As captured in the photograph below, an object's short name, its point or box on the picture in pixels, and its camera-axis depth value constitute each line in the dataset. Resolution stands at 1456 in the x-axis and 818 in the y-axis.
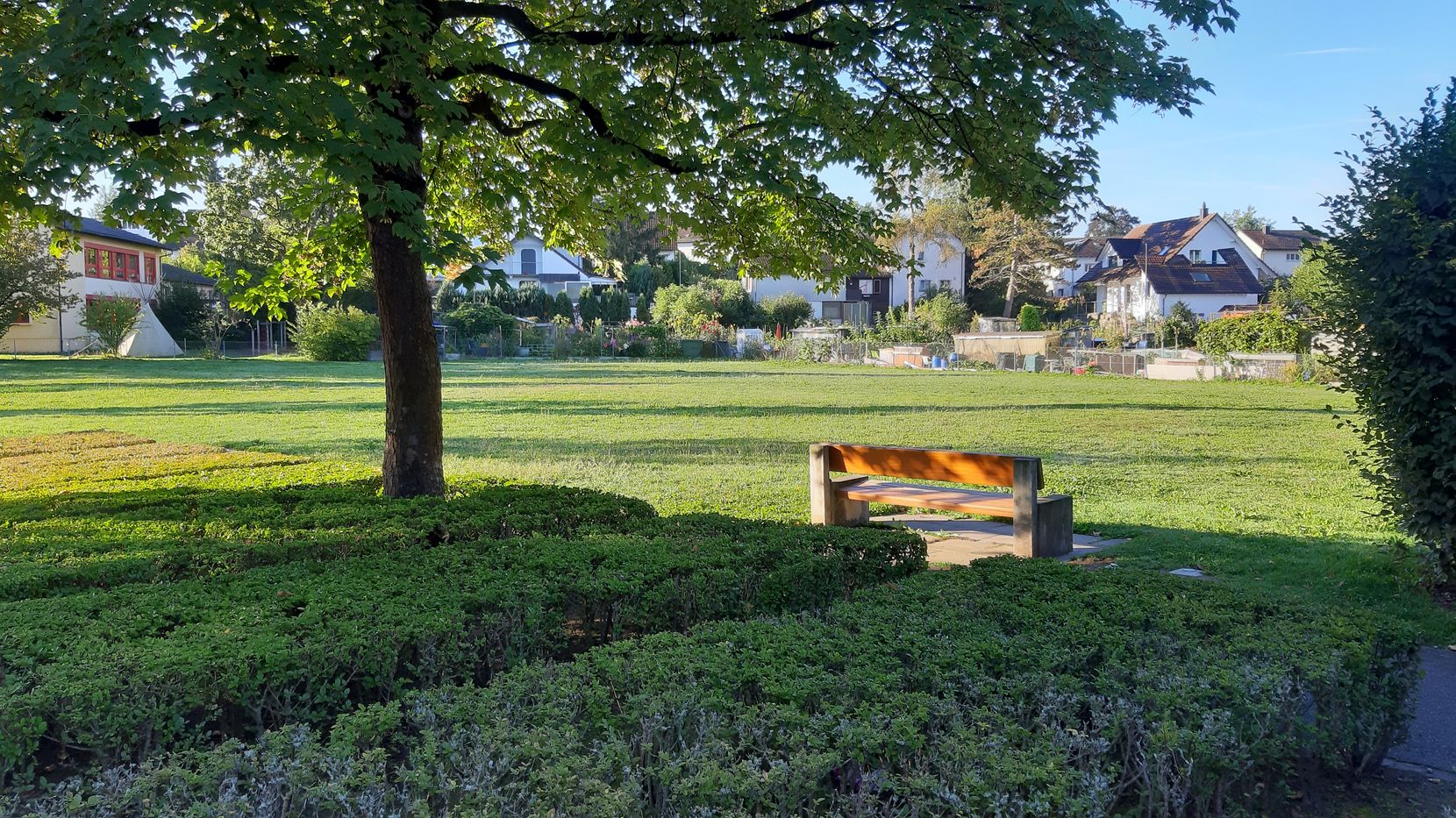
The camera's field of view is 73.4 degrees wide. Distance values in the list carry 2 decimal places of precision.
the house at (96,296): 46.00
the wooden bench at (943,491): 7.54
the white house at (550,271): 69.38
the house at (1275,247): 67.25
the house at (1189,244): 64.50
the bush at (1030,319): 56.03
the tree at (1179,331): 46.64
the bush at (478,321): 49.19
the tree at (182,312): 52.34
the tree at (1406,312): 6.08
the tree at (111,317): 41.78
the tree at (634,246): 76.19
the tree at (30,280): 34.62
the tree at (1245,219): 115.70
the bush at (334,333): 43.22
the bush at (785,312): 62.38
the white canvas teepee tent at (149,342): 45.16
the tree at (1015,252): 63.03
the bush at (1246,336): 33.16
